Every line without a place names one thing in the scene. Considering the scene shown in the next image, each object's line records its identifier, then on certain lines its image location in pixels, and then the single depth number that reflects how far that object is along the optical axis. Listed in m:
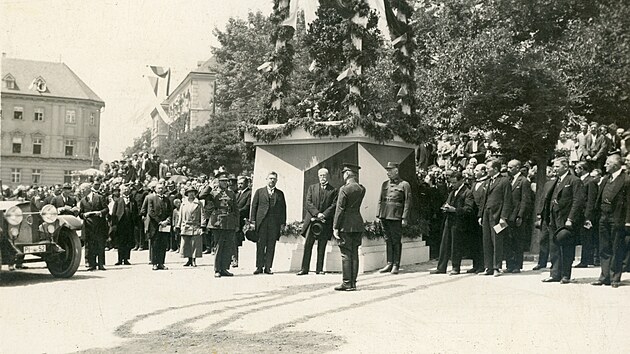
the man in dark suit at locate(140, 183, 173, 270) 13.88
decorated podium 13.14
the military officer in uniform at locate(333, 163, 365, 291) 10.30
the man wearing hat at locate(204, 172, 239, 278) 12.55
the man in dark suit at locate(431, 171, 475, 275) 12.39
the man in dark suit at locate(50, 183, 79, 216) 19.17
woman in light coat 14.41
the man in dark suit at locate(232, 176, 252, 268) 14.72
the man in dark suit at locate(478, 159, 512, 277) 11.88
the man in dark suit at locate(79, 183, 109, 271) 13.92
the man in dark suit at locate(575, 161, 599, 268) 10.69
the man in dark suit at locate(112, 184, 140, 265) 15.34
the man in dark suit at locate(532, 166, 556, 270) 11.32
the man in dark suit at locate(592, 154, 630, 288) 10.11
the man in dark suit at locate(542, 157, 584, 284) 10.64
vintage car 11.10
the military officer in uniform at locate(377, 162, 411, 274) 12.43
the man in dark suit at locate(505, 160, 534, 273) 12.10
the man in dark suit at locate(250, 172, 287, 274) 12.72
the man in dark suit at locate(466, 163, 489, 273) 12.36
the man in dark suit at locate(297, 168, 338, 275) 12.24
